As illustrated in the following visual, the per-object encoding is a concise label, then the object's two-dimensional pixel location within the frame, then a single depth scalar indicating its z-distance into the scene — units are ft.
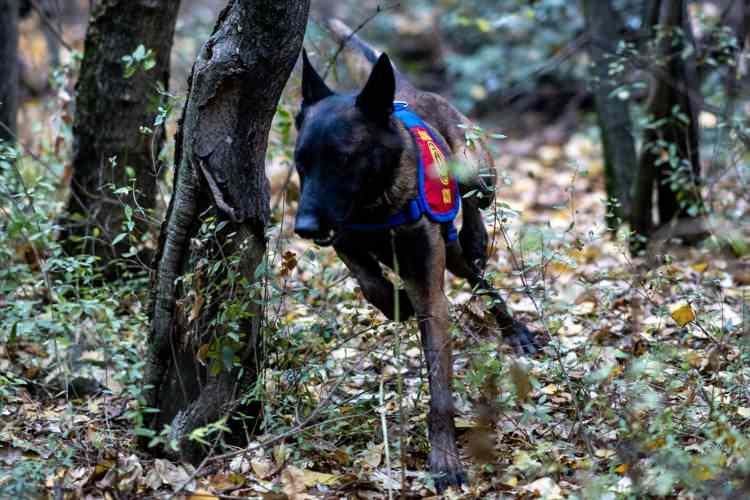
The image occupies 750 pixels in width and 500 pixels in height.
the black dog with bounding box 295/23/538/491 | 28.43
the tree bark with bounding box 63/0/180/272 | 41.14
